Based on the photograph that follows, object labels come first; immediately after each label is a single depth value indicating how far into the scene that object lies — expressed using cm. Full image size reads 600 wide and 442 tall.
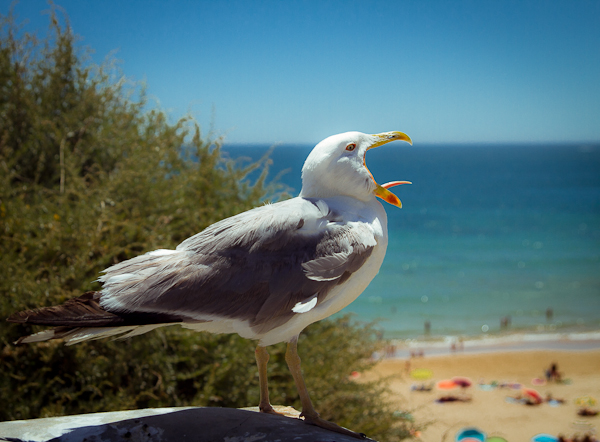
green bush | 396
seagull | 211
